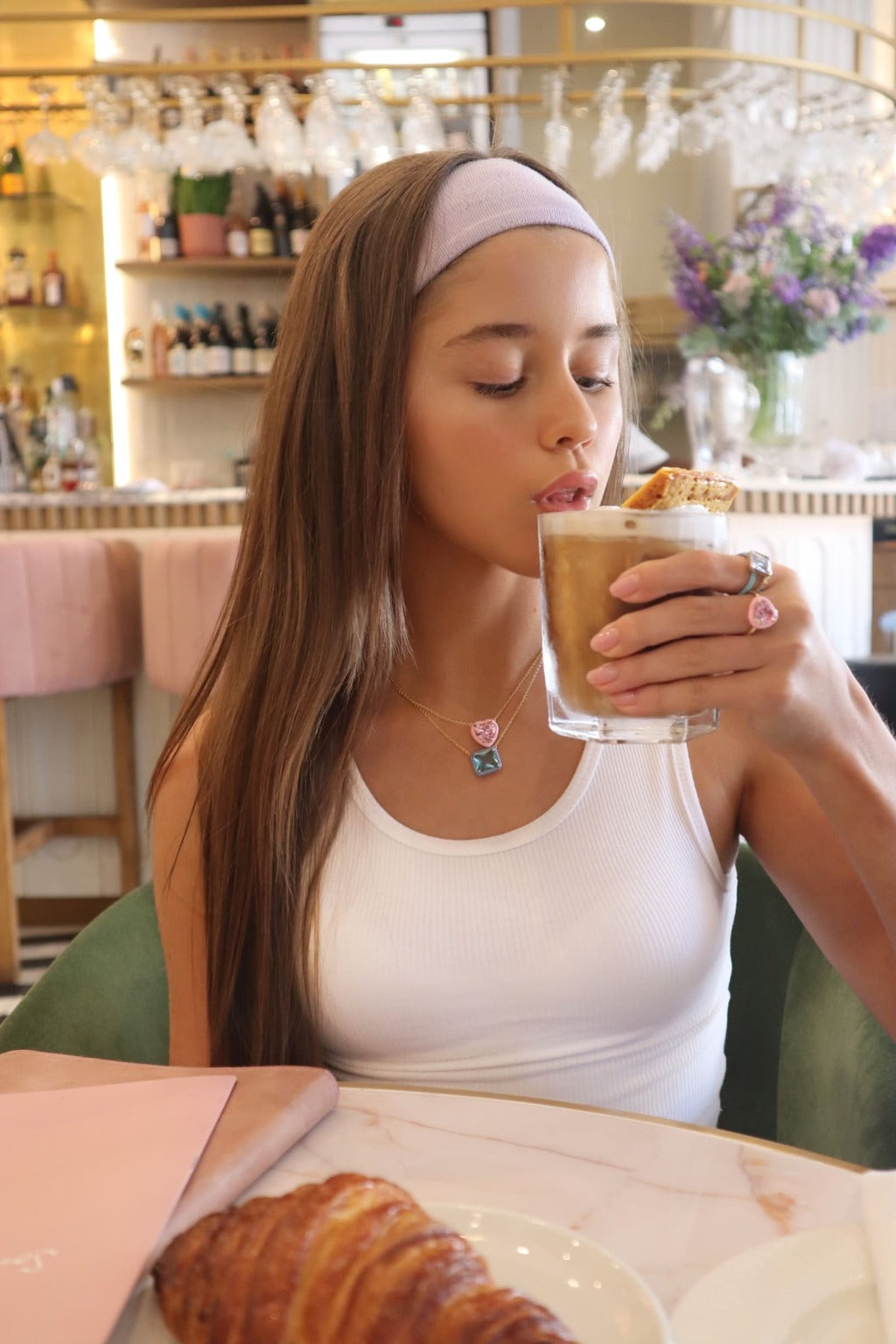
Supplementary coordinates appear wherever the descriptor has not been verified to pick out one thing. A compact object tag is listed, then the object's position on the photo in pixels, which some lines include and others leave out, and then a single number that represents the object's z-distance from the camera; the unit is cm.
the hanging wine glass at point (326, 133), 377
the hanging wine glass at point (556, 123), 392
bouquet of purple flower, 340
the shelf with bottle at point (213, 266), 528
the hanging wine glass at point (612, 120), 396
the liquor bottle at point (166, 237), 535
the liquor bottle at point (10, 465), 507
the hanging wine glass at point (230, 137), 385
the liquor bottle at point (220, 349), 539
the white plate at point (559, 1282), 52
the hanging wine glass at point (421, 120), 381
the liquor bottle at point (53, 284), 550
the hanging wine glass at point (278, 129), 378
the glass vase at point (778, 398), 353
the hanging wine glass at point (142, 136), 384
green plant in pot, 532
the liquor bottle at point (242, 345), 544
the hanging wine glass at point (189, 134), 382
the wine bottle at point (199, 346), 541
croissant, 47
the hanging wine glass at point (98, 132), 382
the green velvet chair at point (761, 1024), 97
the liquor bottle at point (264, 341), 545
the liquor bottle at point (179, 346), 544
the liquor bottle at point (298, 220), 533
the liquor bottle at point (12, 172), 545
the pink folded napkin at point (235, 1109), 62
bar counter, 317
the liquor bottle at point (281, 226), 538
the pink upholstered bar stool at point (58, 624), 304
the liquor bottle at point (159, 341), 548
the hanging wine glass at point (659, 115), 389
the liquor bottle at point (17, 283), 550
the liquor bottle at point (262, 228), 530
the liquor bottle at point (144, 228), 544
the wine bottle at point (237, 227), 530
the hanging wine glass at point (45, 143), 401
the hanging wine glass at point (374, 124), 385
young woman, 100
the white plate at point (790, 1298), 52
